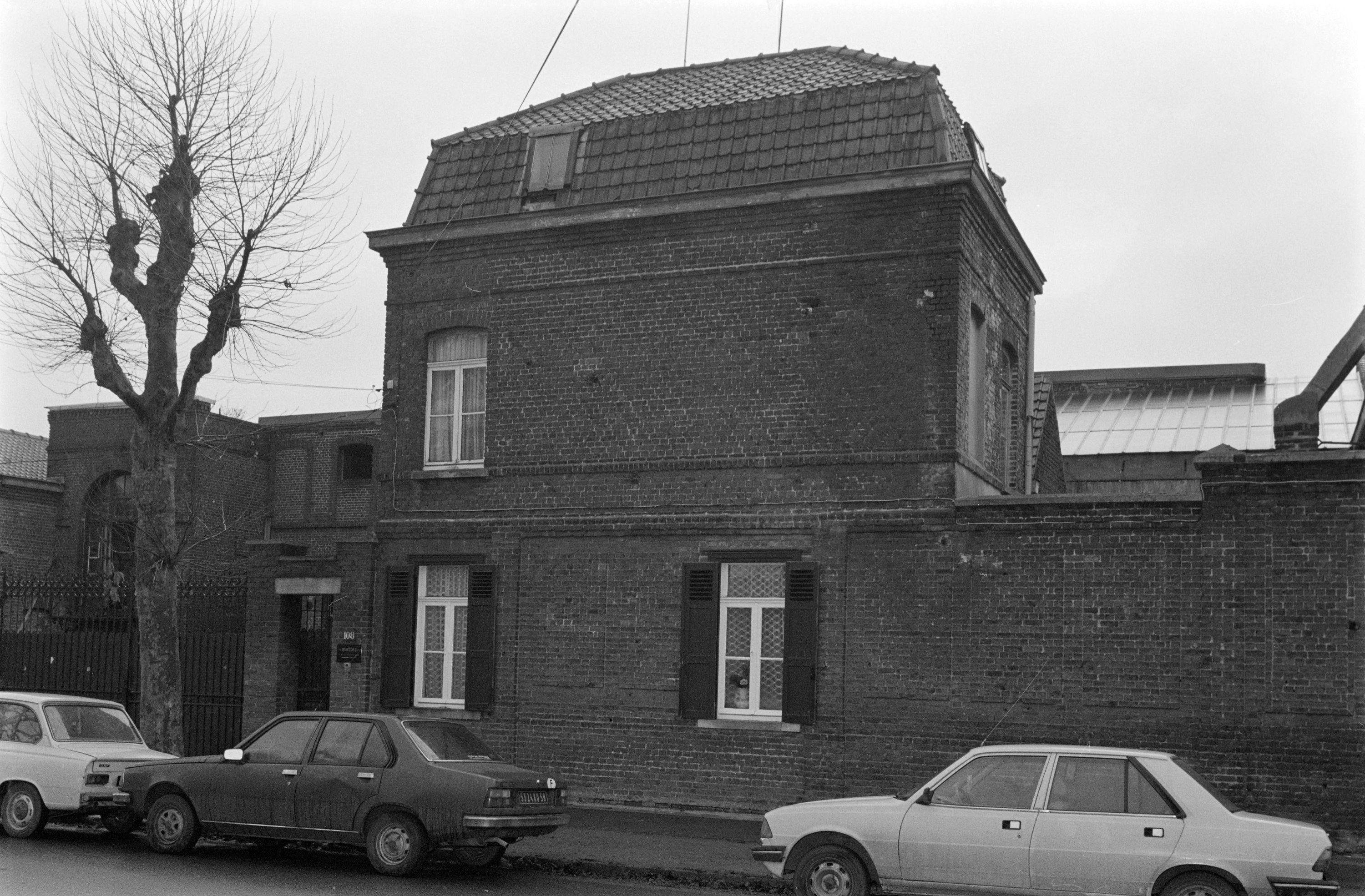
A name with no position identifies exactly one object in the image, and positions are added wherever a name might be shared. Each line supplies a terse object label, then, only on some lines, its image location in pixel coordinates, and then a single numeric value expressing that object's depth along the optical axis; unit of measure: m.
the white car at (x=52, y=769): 13.63
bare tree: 16.48
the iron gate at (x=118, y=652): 19.91
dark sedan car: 12.03
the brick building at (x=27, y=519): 33.88
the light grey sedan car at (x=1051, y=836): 9.77
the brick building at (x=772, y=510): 14.51
